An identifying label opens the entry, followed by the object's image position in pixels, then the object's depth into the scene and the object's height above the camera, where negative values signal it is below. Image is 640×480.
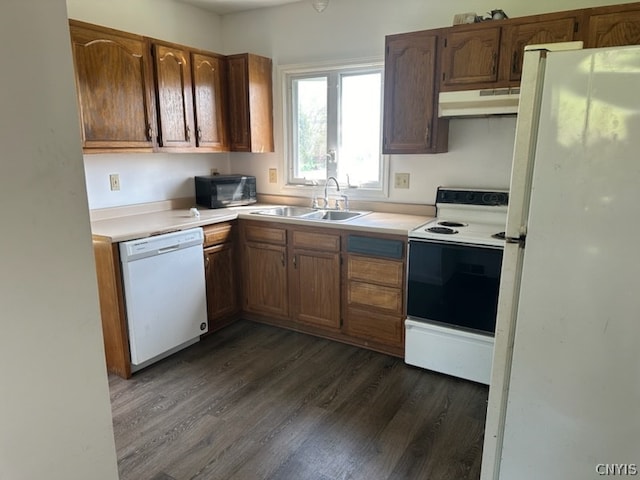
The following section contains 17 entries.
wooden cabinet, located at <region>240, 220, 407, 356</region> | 2.83 -0.91
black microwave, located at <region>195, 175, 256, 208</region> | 3.54 -0.32
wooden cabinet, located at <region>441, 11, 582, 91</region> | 2.32 +0.61
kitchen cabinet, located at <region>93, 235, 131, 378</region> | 2.50 -0.90
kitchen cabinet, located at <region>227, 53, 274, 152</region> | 3.47 +0.42
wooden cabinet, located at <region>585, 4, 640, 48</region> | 2.15 +0.63
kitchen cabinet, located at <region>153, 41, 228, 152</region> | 3.03 +0.40
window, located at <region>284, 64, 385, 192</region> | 3.34 +0.22
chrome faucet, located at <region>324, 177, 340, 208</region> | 3.52 -0.30
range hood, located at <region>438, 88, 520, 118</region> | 2.46 +0.30
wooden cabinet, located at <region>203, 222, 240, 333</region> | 3.16 -0.92
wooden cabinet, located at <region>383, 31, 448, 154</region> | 2.71 +0.37
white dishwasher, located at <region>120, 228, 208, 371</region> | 2.58 -0.89
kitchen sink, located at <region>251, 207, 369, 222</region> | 3.37 -0.48
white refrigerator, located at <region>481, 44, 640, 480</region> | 1.13 -0.34
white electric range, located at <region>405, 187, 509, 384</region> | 2.43 -0.81
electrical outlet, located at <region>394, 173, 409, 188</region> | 3.25 -0.20
